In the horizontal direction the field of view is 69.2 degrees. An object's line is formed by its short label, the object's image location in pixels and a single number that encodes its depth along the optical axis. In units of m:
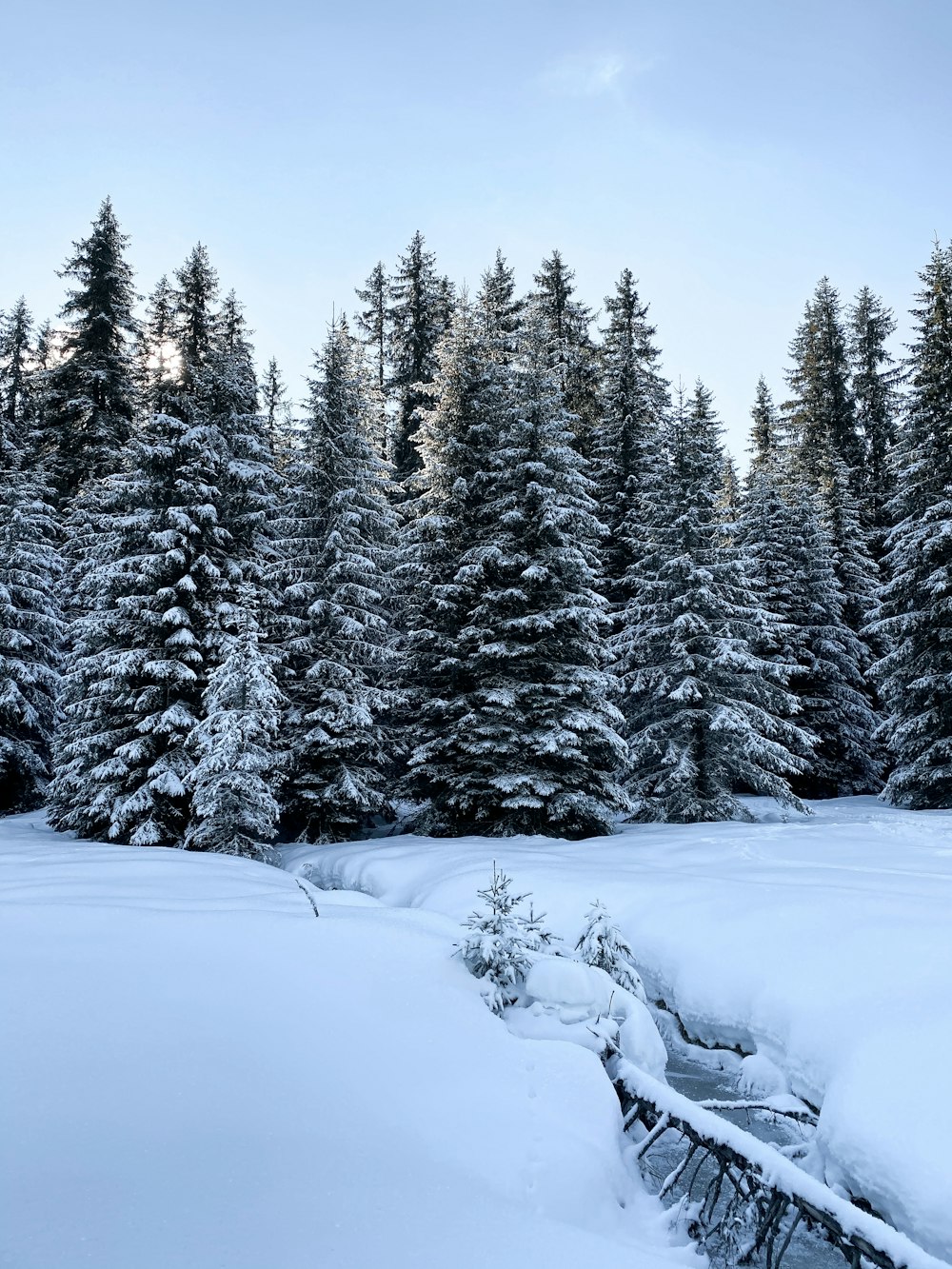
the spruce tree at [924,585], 16.59
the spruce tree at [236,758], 12.46
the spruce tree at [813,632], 22.06
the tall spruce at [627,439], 20.41
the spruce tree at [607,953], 6.07
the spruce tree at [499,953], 5.32
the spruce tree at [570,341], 24.41
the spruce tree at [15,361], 31.83
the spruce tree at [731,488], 26.34
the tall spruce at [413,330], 28.00
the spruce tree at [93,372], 24.12
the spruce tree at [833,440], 25.23
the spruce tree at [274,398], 32.40
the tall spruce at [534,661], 14.16
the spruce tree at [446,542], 15.21
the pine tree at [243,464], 16.03
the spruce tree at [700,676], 15.64
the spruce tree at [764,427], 34.83
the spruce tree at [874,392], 30.79
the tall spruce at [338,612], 14.82
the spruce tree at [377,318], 35.22
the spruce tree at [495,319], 18.44
